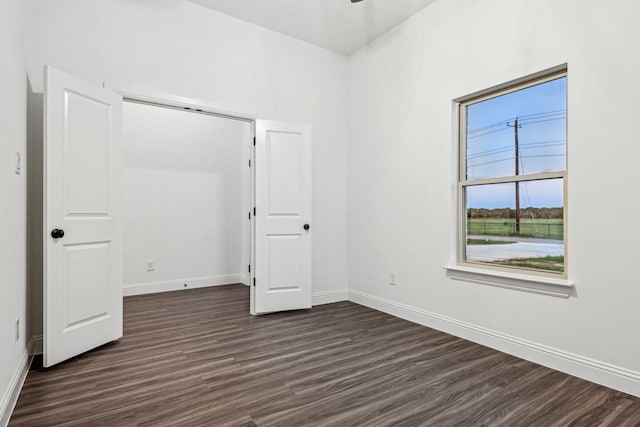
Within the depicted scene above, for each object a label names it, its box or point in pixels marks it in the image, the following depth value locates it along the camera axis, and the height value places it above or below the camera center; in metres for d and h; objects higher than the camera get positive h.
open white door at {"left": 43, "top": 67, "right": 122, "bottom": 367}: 2.55 -0.05
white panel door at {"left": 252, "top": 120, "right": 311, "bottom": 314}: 3.92 -0.07
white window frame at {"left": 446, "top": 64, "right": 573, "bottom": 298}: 2.61 -0.13
